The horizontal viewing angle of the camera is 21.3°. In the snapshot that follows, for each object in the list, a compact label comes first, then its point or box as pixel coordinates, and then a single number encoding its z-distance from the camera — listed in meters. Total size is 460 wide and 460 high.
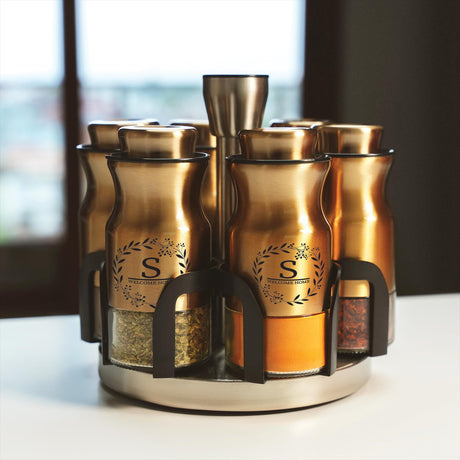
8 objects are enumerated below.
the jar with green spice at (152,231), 0.58
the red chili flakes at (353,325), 0.63
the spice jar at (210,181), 0.67
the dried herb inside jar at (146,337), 0.60
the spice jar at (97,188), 0.64
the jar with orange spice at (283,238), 0.58
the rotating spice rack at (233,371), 0.59
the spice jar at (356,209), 0.63
